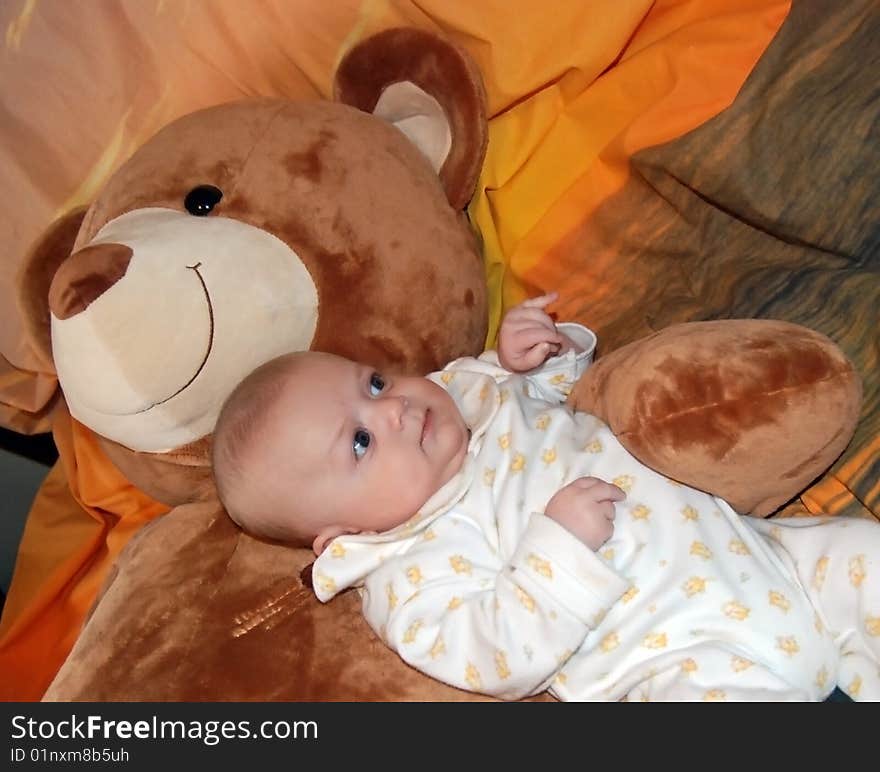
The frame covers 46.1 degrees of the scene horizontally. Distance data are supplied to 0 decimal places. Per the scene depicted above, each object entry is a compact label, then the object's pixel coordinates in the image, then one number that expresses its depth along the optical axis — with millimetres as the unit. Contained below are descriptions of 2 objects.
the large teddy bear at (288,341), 959
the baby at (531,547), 917
